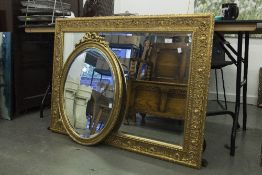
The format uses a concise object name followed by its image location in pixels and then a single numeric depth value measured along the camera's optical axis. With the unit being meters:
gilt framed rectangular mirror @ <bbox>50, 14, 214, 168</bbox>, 1.57
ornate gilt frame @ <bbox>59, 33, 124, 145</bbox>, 1.77
